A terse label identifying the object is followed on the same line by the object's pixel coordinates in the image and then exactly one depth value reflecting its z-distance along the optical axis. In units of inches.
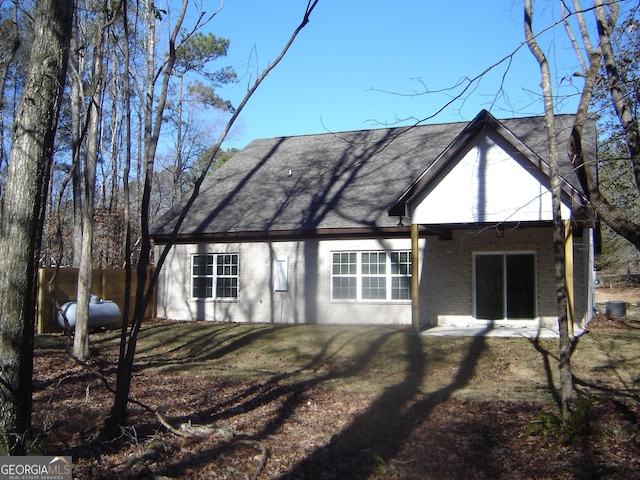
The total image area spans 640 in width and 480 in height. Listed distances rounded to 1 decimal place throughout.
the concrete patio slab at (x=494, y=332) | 565.6
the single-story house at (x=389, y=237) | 551.5
